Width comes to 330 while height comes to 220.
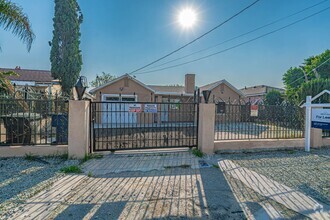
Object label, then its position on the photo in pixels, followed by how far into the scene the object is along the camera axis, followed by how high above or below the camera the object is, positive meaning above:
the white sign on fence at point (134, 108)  6.74 -0.01
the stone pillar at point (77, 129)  5.78 -0.66
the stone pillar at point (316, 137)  7.61 -1.03
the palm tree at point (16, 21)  5.68 +2.51
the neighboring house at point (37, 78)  18.73 +3.07
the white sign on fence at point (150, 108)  6.82 +0.00
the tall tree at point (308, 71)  25.03 +5.51
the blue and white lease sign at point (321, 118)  6.58 -0.27
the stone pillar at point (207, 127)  6.52 -0.61
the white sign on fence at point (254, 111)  7.32 -0.06
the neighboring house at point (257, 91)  32.65 +3.31
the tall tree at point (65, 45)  19.27 +6.16
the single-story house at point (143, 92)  17.56 +1.55
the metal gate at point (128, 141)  6.46 -0.92
